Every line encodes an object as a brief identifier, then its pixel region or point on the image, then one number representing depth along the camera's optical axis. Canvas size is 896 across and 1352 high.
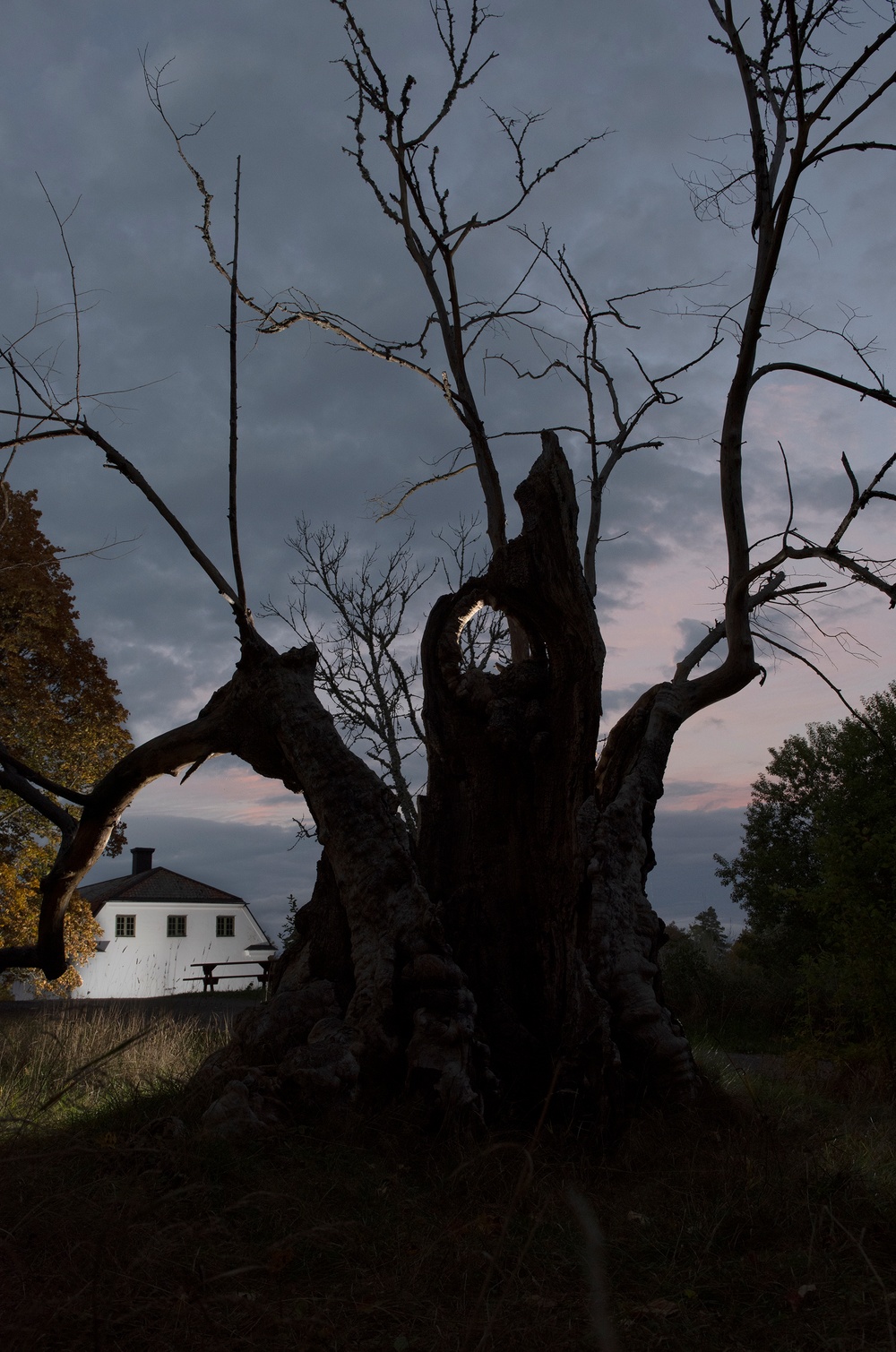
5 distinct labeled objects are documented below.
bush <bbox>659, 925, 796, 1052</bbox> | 17.19
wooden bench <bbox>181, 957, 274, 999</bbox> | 25.22
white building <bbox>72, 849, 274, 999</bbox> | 33.69
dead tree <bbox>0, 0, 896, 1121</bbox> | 5.04
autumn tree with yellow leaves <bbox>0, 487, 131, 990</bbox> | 15.94
